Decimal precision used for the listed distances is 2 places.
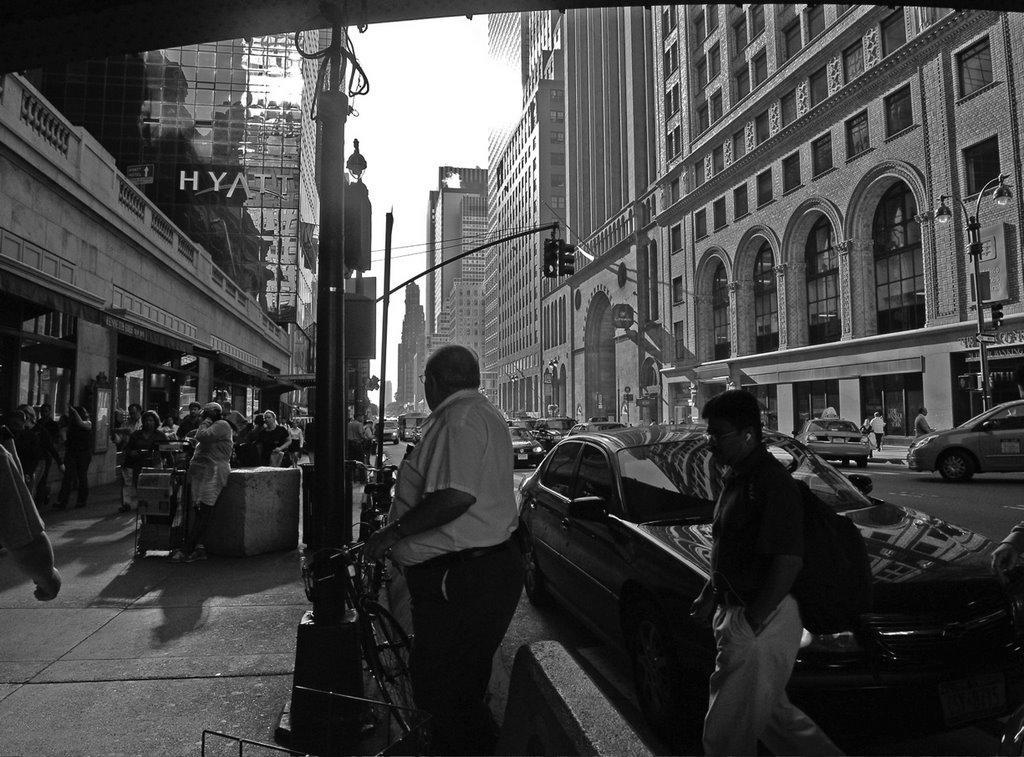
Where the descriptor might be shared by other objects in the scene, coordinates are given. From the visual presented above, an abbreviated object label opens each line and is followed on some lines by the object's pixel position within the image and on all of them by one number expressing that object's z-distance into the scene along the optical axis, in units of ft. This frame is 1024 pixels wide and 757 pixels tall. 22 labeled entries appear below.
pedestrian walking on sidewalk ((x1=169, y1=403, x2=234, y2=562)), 23.94
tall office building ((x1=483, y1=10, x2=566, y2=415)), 303.68
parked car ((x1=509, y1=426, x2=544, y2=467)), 73.41
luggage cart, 24.04
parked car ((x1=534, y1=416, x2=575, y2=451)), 92.87
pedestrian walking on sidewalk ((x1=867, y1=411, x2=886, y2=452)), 85.10
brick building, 80.94
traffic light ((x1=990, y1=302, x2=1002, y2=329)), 70.03
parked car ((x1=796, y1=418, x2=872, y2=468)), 66.49
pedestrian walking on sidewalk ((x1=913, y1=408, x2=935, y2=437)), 78.18
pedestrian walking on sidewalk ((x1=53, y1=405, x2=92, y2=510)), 34.17
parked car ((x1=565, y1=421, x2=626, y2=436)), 79.37
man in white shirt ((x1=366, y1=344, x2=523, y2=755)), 8.18
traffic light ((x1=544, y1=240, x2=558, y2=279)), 59.21
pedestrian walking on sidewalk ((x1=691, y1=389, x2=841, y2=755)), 7.72
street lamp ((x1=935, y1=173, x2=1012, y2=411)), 71.10
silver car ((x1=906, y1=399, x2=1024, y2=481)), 46.21
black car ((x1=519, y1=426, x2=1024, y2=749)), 9.12
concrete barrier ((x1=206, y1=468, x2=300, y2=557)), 24.88
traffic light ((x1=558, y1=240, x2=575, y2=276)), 59.06
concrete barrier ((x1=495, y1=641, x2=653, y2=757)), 5.02
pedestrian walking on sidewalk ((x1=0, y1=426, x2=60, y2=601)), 7.09
